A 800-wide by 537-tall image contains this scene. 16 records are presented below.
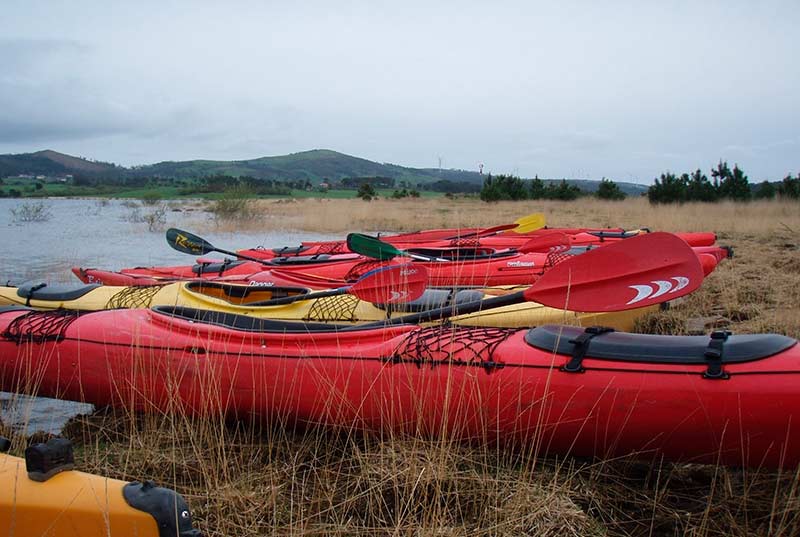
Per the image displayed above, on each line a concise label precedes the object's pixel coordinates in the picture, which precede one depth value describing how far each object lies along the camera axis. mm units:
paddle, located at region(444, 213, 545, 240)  9070
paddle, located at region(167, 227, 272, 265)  7070
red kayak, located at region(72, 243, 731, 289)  5680
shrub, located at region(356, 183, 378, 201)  30125
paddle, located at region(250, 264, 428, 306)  3980
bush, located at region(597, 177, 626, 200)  24578
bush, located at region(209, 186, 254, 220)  17750
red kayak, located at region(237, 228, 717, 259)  7727
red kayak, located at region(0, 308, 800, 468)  2330
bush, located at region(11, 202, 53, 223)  20031
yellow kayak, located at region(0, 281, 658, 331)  4016
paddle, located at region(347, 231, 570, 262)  4797
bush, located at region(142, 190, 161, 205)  27381
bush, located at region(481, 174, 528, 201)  27391
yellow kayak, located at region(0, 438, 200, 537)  1708
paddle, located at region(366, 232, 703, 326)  2816
